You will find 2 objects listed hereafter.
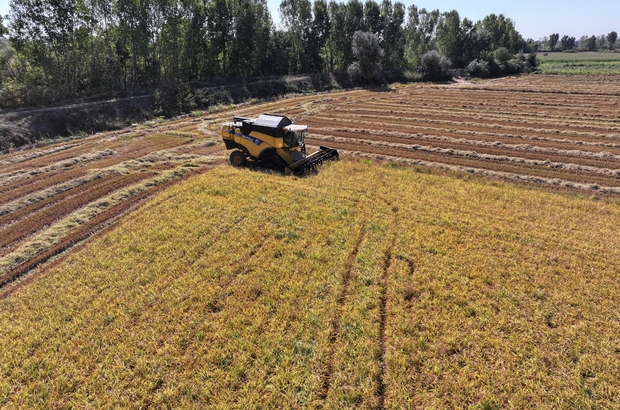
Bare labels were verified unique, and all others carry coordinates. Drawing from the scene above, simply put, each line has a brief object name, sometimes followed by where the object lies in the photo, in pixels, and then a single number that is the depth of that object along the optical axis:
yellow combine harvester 18.03
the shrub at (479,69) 78.69
